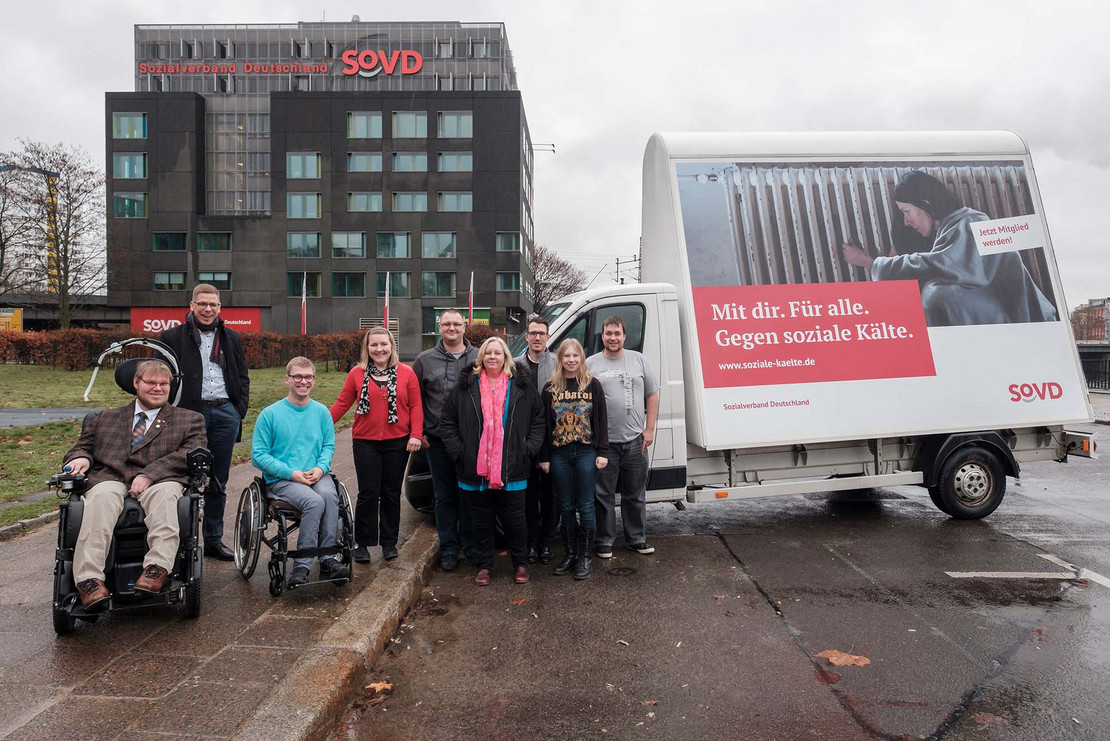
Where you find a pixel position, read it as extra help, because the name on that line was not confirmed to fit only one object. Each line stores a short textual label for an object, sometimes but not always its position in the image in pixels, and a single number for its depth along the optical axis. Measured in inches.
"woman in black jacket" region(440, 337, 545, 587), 203.9
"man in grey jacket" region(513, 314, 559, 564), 230.2
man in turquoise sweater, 188.7
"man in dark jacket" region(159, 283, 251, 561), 209.9
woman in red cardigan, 210.9
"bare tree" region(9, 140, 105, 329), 1347.2
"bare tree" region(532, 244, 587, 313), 2724.2
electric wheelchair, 156.9
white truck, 248.2
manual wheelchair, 183.5
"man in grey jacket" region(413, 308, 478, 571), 220.7
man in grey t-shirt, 222.2
